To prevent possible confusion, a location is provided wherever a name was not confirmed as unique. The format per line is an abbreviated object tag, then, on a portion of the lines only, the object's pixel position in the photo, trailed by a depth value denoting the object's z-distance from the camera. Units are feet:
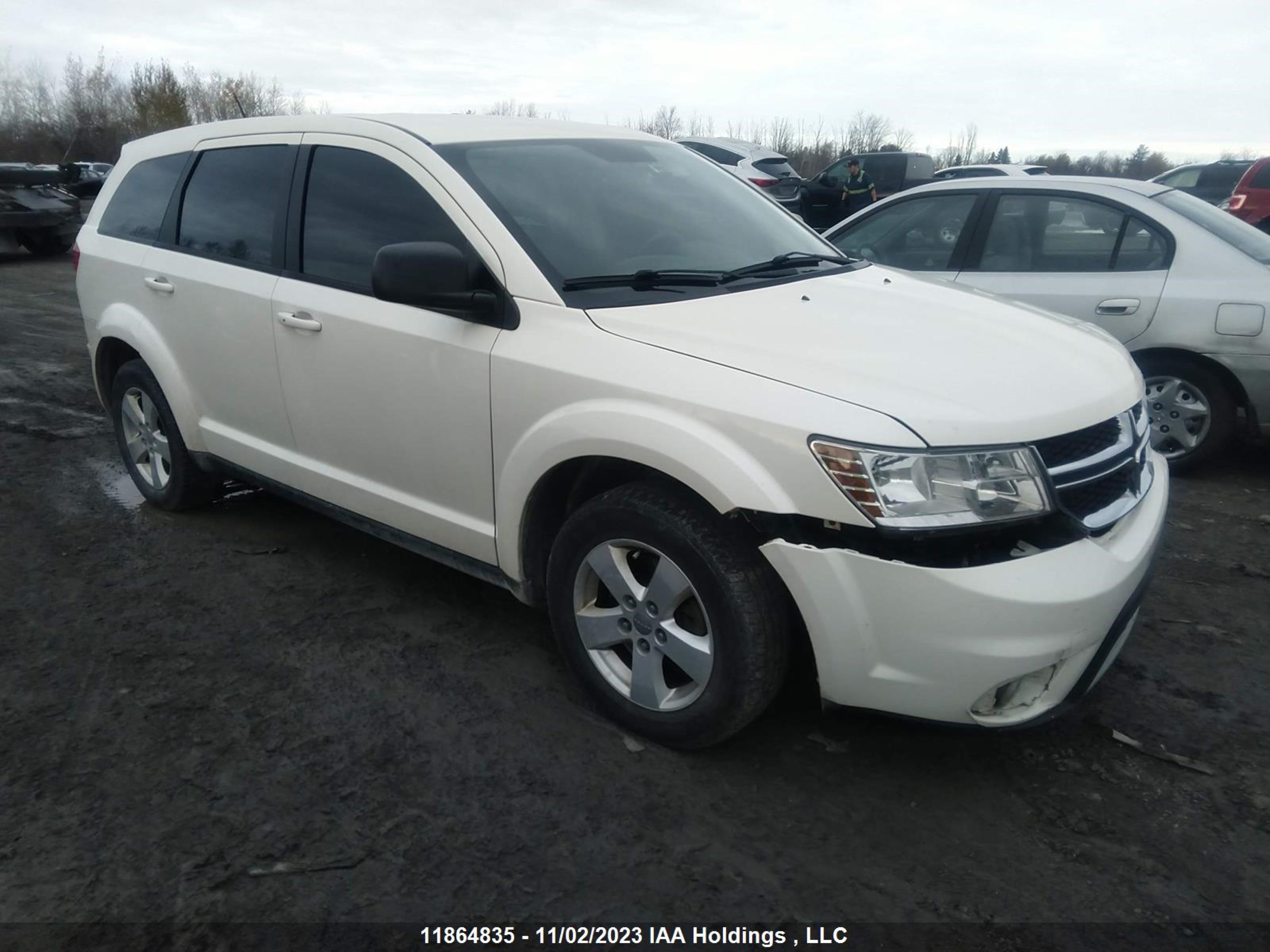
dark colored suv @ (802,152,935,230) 68.64
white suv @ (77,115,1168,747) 8.00
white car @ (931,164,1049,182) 62.85
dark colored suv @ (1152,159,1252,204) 60.39
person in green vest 46.80
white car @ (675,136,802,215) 56.59
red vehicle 37.76
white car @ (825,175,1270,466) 16.79
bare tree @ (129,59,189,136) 155.84
